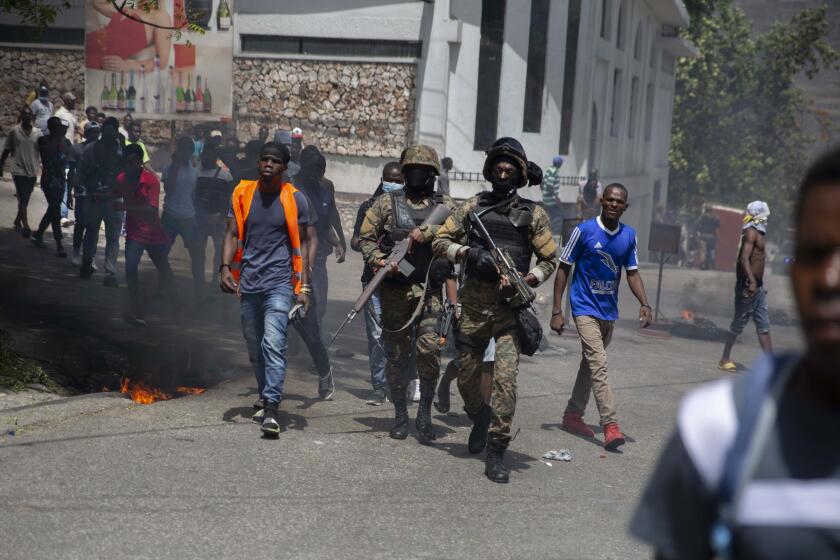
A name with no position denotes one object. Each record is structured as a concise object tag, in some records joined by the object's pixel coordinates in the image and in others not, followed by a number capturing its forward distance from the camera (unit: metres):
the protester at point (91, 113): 18.50
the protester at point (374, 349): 7.95
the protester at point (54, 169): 13.90
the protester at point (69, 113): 18.31
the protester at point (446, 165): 17.87
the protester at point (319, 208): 9.57
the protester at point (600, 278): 7.25
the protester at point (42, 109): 18.75
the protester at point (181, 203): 11.93
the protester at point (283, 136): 19.39
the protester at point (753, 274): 10.27
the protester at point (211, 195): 12.31
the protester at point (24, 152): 14.36
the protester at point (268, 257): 6.84
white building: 20.16
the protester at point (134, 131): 18.94
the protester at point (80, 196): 12.59
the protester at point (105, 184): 12.08
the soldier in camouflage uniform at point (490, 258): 6.31
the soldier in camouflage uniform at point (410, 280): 6.87
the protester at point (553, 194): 20.56
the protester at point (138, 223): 10.49
